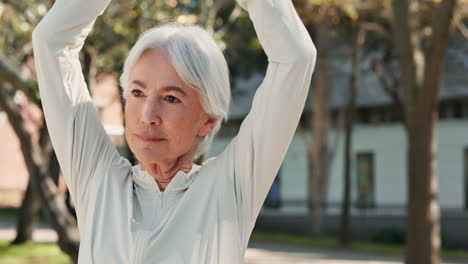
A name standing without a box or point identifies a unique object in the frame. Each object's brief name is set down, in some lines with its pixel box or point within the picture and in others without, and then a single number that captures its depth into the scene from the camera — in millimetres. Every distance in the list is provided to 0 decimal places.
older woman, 1908
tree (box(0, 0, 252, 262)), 9508
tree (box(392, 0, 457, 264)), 10438
